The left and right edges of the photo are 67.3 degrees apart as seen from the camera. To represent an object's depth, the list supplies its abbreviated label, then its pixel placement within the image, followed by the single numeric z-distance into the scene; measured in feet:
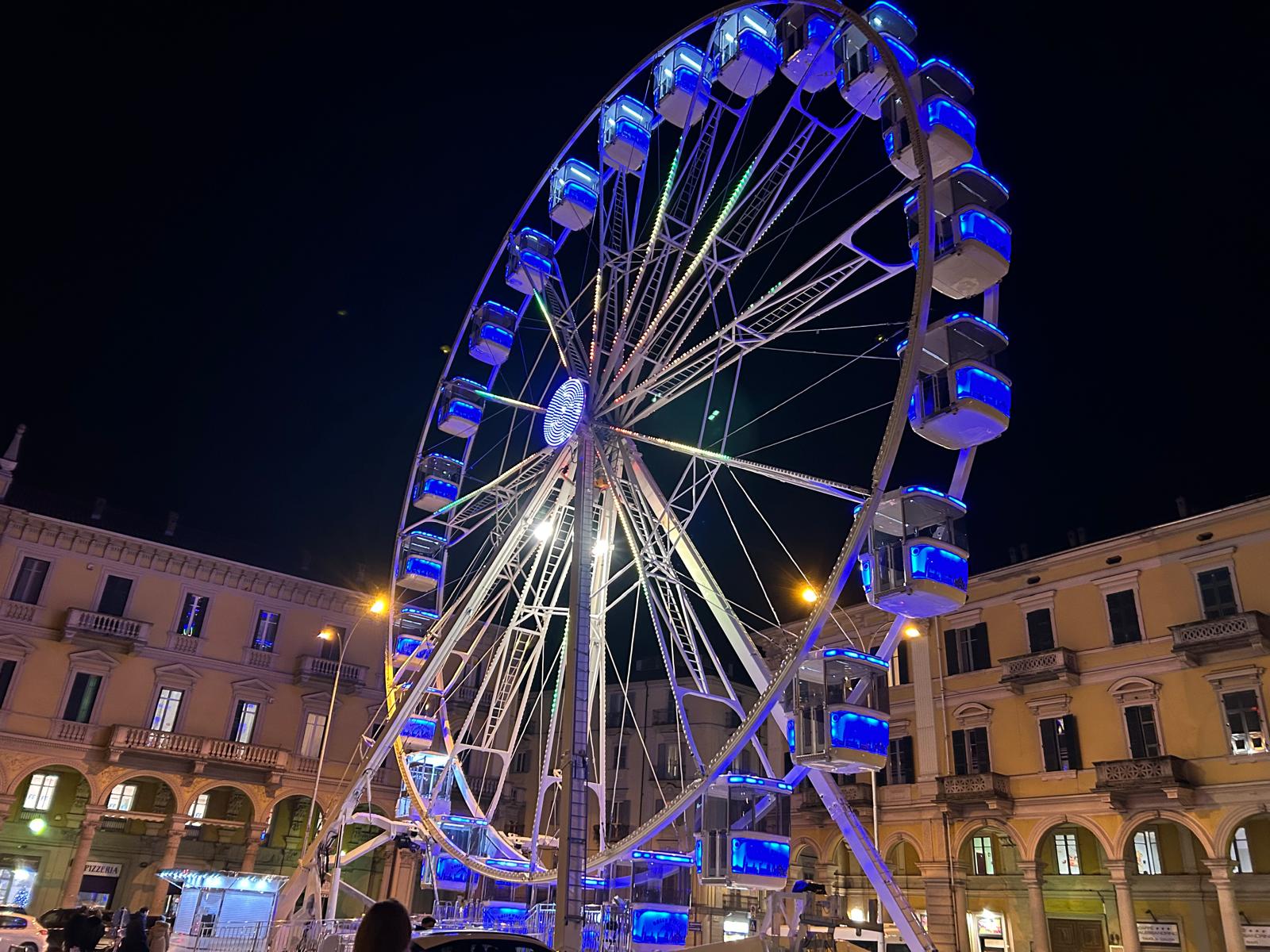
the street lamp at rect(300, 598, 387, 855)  81.25
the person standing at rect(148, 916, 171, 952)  47.19
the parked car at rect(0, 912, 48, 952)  64.30
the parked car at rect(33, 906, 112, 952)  64.90
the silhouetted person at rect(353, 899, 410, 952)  12.13
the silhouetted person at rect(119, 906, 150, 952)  42.39
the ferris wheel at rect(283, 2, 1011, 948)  41.16
